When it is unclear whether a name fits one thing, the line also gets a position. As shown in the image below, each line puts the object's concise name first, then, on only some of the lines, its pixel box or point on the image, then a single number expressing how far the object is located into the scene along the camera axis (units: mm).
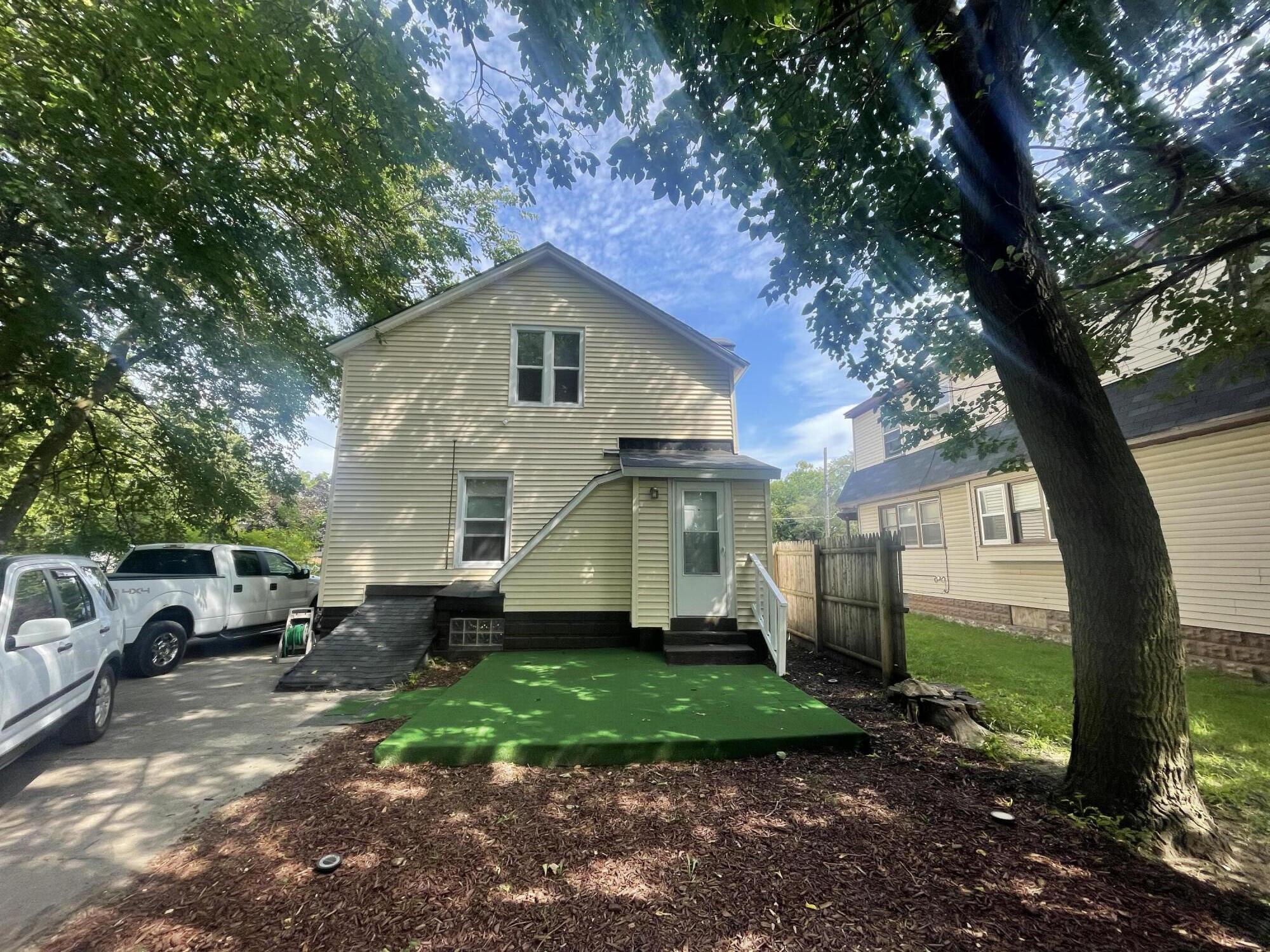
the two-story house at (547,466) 7406
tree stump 4449
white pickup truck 6793
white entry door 7246
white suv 3191
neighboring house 6719
